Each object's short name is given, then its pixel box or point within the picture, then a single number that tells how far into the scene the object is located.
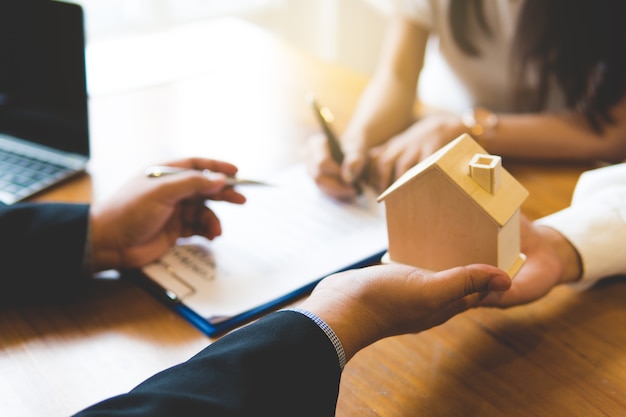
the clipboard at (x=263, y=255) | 0.71
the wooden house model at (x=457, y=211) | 0.57
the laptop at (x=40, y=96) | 0.95
